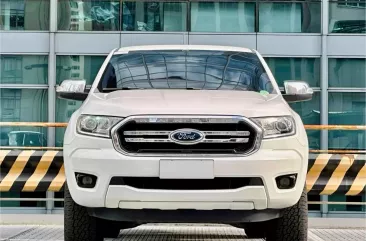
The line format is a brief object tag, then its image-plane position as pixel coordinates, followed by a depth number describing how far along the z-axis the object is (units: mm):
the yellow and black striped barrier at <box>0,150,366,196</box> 8117
